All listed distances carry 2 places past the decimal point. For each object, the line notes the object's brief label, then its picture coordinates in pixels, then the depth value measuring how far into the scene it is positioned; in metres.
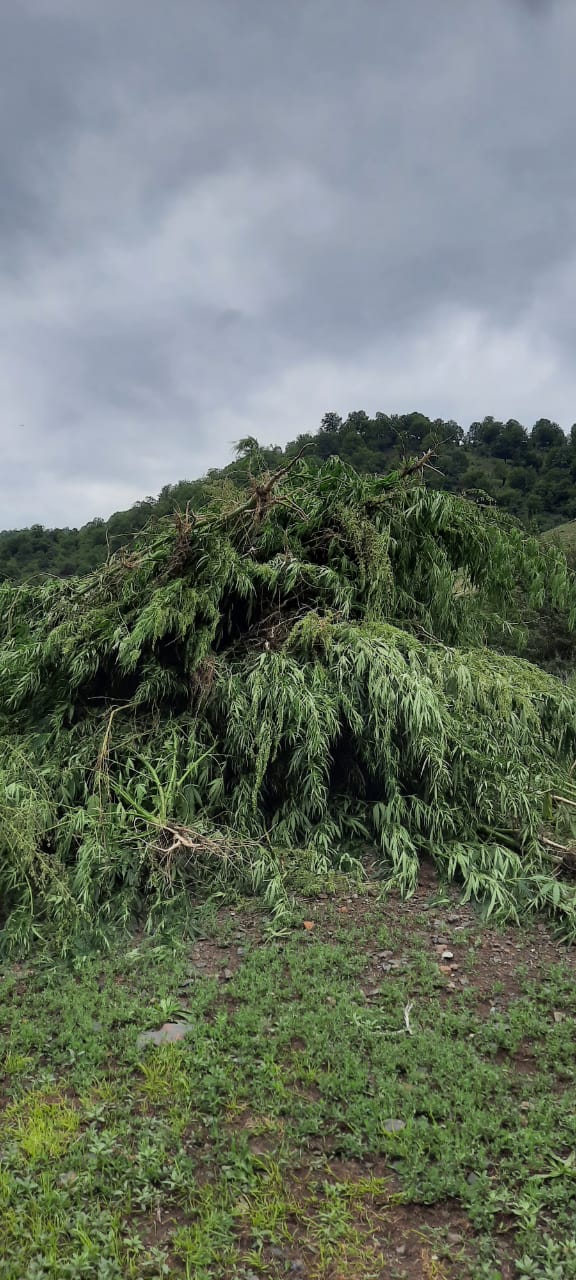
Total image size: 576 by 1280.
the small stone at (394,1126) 2.35
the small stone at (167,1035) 2.84
